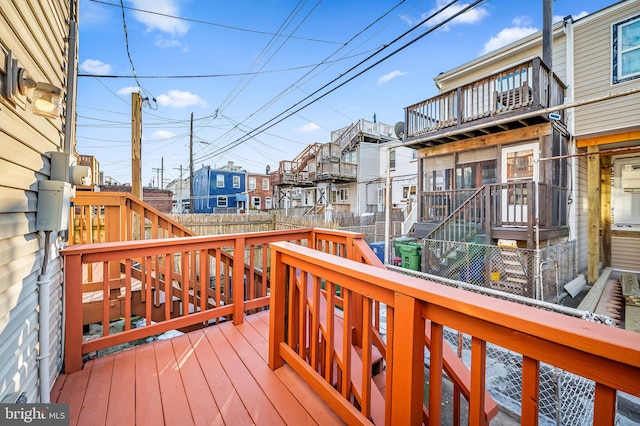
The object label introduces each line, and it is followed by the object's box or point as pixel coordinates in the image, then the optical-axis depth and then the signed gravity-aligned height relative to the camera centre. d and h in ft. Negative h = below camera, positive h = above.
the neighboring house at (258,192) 88.38 +7.54
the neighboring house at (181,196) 98.57 +6.89
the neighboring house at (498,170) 18.83 +3.82
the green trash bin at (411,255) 22.90 -3.54
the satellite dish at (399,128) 34.84 +11.44
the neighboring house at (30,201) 4.00 +0.21
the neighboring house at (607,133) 20.01 +6.54
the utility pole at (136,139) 17.56 +4.96
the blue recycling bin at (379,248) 25.93 -3.28
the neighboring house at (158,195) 68.54 +5.06
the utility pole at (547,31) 20.04 +14.13
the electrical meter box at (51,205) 5.19 +0.16
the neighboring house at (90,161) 21.50 +4.29
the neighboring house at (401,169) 49.93 +8.81
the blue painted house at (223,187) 81.20 +8.30
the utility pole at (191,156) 48.37 +10.54
